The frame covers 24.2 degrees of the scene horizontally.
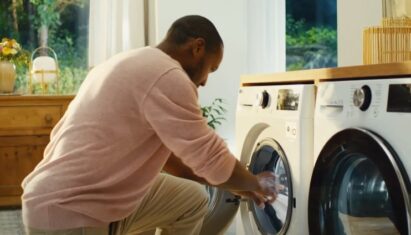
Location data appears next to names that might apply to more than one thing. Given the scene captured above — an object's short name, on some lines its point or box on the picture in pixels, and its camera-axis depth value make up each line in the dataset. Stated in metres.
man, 3.06
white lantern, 6.30
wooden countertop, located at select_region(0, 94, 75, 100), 5.77
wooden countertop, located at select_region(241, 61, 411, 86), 2.93
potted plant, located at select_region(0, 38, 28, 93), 5.96
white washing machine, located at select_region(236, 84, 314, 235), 3.42
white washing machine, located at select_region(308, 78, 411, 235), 2.82
